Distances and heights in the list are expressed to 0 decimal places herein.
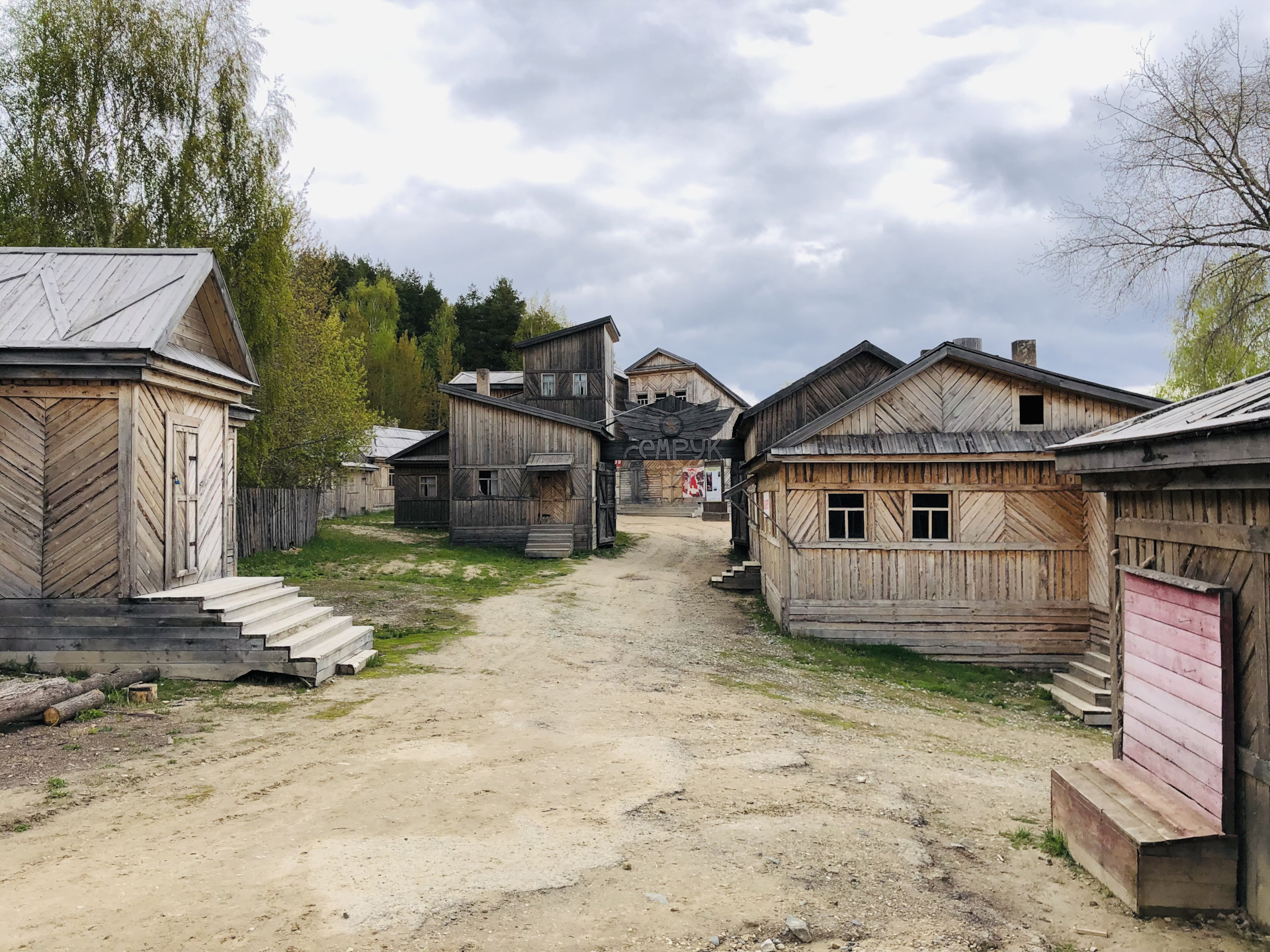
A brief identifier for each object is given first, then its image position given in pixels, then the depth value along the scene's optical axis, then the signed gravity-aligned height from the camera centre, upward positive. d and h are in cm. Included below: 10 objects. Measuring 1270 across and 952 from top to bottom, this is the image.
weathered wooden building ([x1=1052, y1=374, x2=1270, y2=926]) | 490 -139
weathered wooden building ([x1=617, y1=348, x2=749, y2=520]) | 4641 +156
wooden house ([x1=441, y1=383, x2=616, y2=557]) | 2830 +48
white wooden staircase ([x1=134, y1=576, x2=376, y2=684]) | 1023 -189
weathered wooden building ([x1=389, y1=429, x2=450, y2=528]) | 3366 -9
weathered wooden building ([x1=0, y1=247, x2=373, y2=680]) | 998 -26
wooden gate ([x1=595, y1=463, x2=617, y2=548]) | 2962 -64
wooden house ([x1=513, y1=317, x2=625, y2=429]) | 3325 +513
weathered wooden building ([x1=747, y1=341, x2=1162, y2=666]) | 1558 -57
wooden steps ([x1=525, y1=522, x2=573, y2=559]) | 2708 -186
